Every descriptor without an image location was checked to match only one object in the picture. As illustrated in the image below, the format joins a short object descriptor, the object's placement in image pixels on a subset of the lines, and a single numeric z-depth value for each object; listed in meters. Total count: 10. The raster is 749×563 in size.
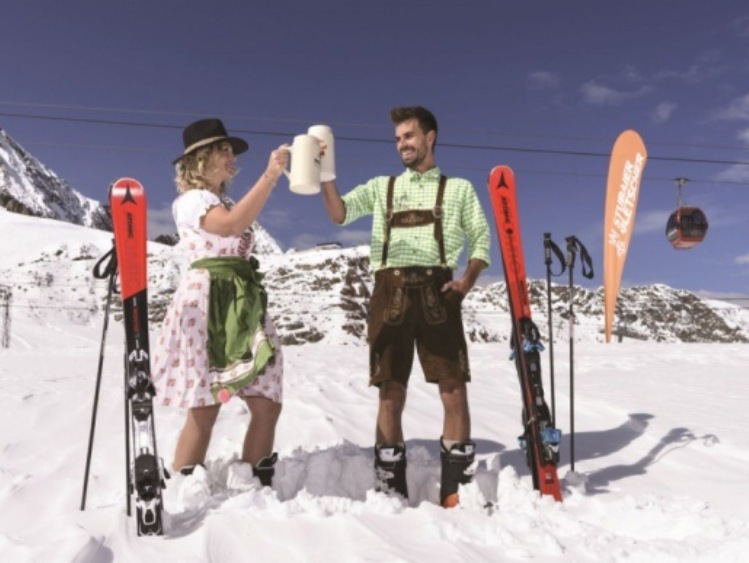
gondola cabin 16.48
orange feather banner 6.36
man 2.97
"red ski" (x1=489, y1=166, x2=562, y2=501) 3.03
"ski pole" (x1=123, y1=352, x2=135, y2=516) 2.47
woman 2.74
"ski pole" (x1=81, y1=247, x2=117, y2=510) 2.68
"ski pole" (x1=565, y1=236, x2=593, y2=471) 3.73
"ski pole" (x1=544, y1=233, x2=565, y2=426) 3.62
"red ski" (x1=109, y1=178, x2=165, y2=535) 2.43
